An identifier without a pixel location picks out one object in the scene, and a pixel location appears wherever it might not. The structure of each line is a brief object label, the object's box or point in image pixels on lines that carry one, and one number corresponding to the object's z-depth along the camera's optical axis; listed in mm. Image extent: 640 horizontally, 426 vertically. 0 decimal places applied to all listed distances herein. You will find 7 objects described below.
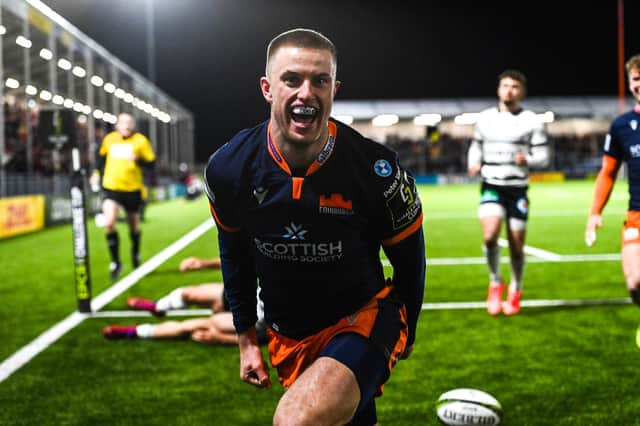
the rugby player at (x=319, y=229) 2539
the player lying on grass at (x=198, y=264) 8648
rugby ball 3994
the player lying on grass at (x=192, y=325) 6047
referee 10633
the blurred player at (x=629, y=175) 5055
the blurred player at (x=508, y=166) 7003
